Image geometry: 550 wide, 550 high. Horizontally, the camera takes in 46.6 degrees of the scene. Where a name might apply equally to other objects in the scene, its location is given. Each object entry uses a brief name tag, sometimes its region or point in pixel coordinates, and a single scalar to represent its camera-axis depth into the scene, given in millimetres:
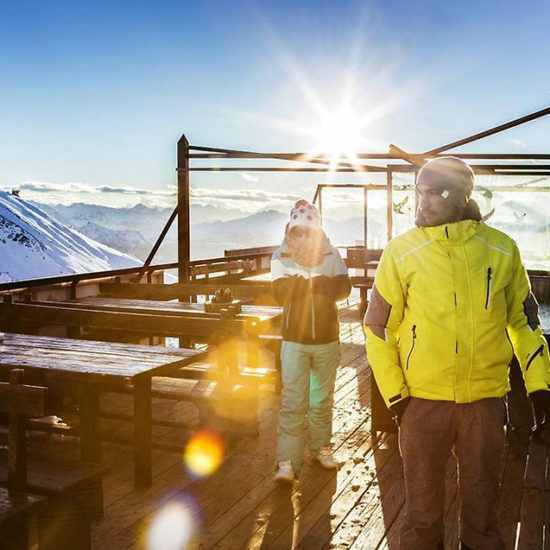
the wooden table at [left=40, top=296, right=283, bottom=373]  5168
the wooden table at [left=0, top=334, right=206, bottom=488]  3951
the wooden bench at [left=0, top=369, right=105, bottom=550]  3137
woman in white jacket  4367
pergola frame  8797
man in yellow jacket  2498
